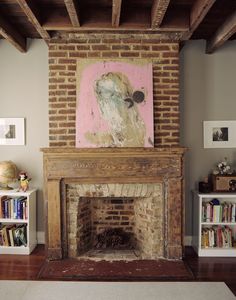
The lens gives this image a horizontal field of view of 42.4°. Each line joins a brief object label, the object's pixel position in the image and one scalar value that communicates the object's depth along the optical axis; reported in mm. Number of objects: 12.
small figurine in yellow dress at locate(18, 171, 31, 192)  3779
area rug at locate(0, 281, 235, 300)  2734
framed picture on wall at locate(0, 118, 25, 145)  3953
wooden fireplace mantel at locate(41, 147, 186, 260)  3457
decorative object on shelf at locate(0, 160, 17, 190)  3721
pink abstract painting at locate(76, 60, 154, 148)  3488
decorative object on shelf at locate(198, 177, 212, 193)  3751
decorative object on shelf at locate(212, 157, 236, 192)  3725
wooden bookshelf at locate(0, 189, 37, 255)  3699
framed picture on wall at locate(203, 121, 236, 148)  3949
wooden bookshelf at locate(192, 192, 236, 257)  3660
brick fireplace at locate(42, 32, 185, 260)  3484
